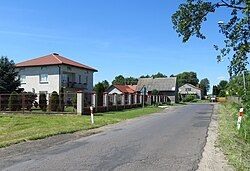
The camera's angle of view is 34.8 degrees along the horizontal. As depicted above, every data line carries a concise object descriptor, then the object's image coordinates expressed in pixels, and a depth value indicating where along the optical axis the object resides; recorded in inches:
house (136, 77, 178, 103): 3720.5
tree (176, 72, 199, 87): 7091.5
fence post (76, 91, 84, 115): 1220.2
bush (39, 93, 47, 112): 1358.3
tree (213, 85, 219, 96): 5491.1
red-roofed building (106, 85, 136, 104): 3503.9
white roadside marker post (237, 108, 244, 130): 664.2
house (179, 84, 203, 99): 5759.8
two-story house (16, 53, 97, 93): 2173.0
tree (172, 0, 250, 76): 801.6
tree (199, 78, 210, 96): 6717.5
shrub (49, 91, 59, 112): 1309.1
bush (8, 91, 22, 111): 1364.4
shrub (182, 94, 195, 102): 4234.5
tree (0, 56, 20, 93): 1765.5
